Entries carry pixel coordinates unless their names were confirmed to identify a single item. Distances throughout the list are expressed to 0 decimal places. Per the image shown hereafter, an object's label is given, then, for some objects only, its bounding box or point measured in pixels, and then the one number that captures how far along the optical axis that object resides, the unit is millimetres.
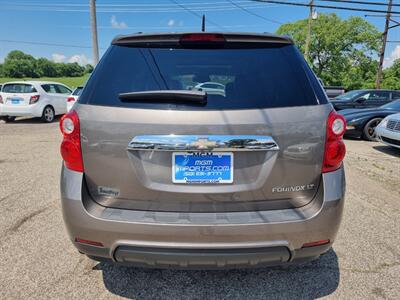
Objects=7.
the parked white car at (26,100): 11414
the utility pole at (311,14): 25894
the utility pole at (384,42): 23892
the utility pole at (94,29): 13859
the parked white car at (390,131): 6672
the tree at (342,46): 44156
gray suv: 1694
